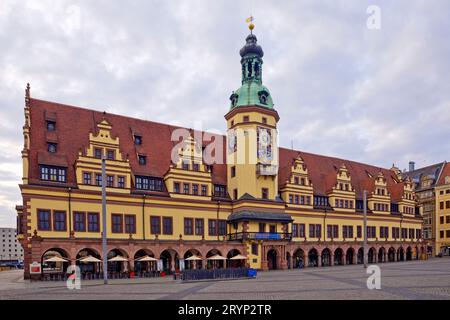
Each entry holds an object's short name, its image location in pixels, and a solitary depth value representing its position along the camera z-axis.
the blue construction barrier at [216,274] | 32.41
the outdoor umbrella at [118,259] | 38.66
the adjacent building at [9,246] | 186.62
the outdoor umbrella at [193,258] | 43.03
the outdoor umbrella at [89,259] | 37.34
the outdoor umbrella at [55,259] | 36.25
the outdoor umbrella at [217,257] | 43.82
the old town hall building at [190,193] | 39.44
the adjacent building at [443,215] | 84.81
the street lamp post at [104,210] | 29.75
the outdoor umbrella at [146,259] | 40.22
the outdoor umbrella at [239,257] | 45.94
